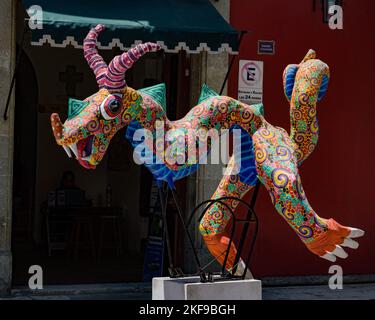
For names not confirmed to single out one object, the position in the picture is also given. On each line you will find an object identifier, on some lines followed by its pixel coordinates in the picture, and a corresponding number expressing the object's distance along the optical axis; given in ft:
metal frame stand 23.06
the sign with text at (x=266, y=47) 34.99
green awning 28.32
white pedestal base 21.72
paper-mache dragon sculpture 21.68
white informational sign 34.60
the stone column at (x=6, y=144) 31.17
